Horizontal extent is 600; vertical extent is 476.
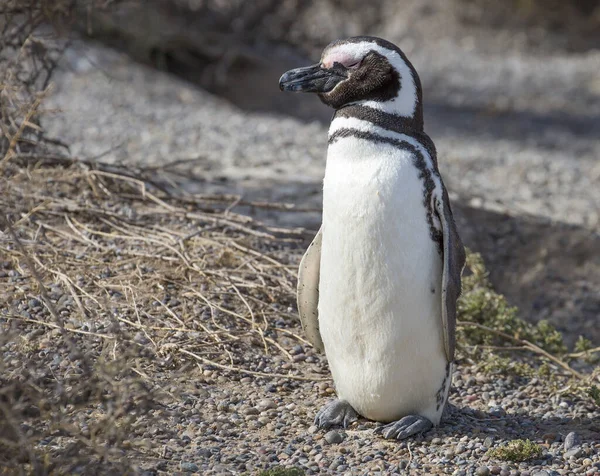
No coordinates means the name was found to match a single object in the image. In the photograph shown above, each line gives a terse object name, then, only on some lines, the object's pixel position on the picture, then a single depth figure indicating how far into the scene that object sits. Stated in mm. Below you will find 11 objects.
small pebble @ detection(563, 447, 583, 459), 6645
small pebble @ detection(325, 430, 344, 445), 6555
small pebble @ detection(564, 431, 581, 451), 6789
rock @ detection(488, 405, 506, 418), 7491
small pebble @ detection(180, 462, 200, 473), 5908
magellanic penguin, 6207
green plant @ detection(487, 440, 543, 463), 6465
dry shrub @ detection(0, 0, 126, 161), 9375
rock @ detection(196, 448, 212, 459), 6164
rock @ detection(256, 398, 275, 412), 7008
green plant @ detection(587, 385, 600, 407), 7547
